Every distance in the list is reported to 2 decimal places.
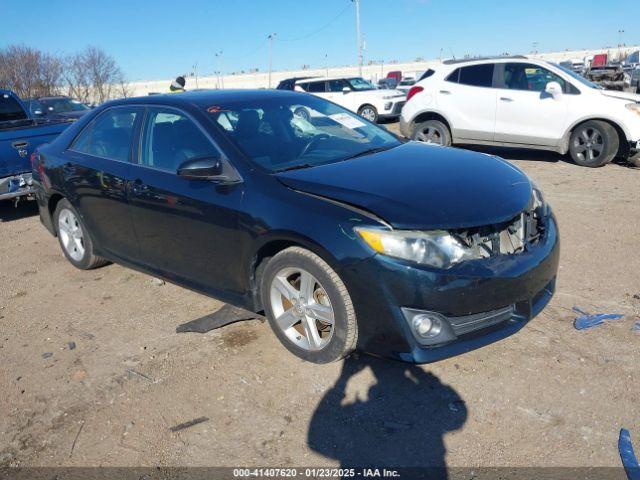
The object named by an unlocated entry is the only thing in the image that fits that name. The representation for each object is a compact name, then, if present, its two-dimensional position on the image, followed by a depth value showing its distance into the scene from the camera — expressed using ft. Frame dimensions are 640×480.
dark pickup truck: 23.48
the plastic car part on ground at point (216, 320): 12.98
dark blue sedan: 9.48
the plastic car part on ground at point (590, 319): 12.06
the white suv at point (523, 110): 28.19
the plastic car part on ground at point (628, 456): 7.88
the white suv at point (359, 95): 55.72
